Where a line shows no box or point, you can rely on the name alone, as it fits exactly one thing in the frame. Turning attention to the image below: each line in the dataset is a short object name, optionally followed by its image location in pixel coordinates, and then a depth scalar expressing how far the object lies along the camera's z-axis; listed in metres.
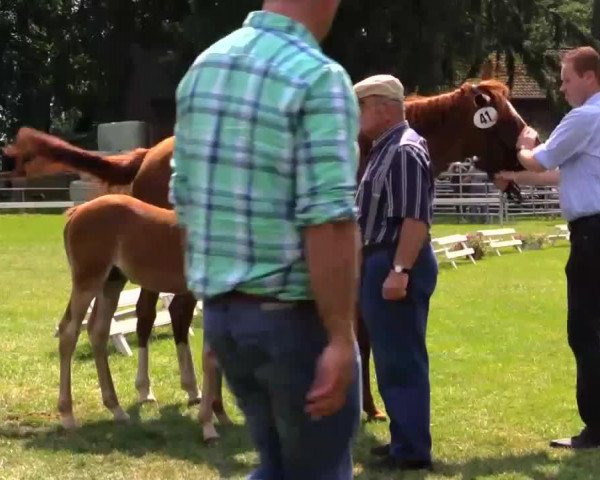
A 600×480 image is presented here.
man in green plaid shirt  3.94
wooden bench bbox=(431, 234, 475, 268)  28.61
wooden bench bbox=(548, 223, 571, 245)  35.60
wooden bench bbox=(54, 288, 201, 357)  14.82
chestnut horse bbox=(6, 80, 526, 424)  11.08
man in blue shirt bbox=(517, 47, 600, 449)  9.35
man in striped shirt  8.65
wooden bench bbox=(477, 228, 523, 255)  31.77
